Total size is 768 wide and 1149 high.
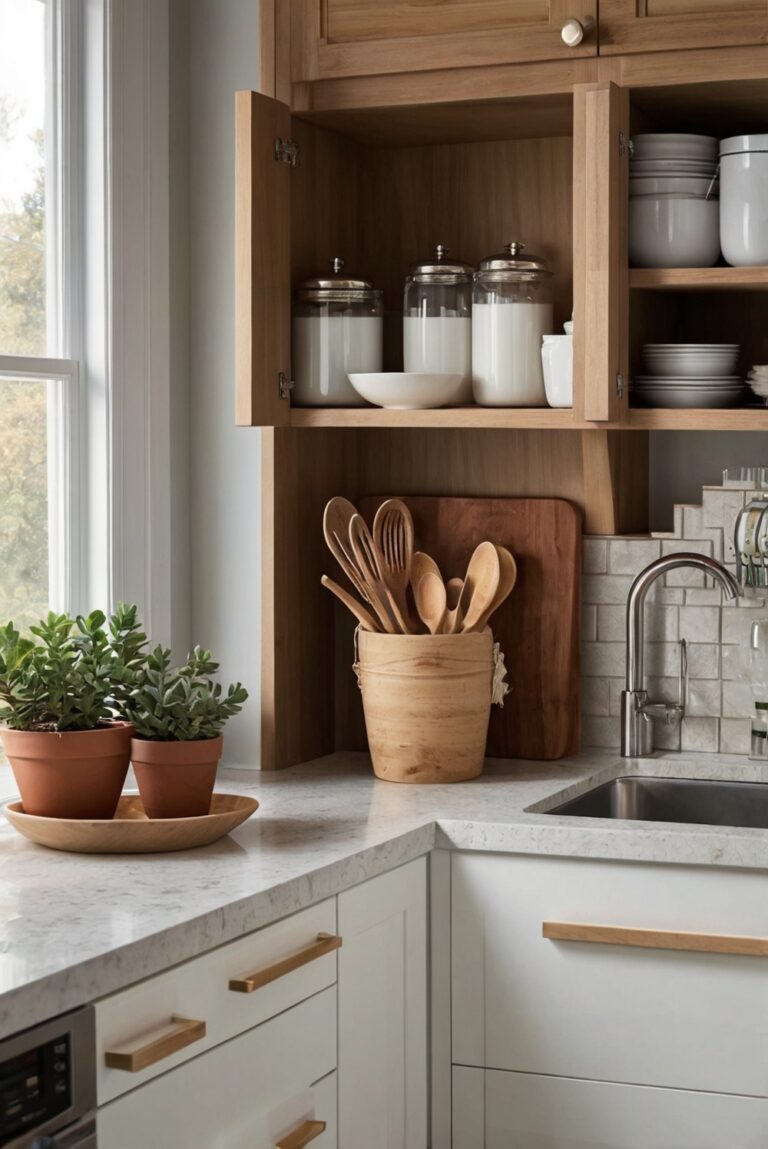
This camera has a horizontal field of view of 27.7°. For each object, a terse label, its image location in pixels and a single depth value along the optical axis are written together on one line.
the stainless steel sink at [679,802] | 2.47
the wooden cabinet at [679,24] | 2.24
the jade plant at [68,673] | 2.02
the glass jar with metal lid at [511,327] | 2.45
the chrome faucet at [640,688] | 2.56
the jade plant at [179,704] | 2.05
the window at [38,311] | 2.32
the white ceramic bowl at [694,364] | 2.40
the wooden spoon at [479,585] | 2.56
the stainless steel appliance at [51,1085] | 1.40
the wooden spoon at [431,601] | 2.56
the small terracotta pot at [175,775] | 2.03
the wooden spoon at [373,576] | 2.52
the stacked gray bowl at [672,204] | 2.38
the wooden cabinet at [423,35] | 2.35
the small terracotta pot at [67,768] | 1.99
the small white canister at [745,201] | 2.32
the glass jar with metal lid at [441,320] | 2.50
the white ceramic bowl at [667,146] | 2.39
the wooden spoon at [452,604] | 2.54
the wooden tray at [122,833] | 1.94
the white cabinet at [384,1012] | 1.98
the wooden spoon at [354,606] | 2.49
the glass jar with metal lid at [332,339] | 2.55
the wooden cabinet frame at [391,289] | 2.29
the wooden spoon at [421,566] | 2.63
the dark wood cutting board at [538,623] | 2.66
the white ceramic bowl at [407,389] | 2.44
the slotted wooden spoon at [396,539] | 2.64
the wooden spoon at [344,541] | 2.55
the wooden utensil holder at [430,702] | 2.46
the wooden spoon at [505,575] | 2.61
